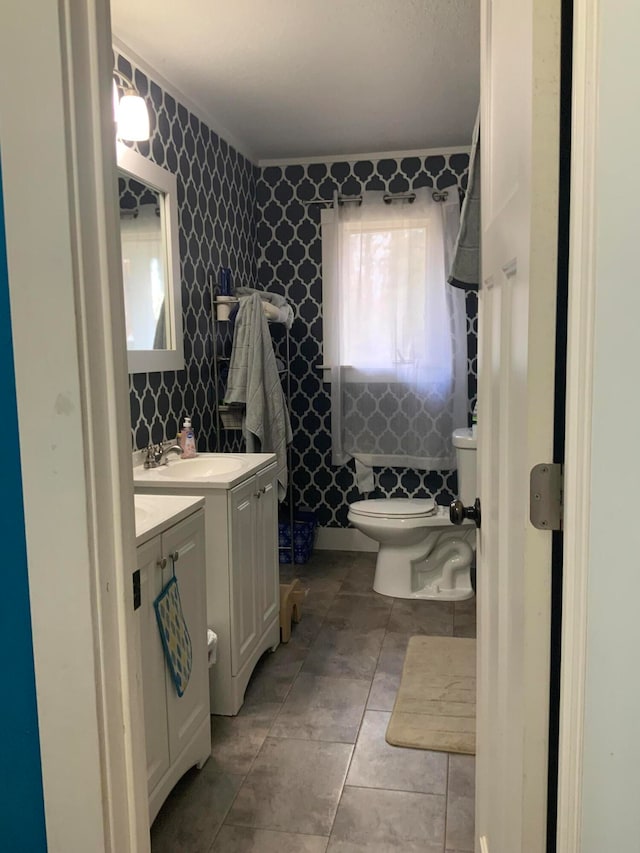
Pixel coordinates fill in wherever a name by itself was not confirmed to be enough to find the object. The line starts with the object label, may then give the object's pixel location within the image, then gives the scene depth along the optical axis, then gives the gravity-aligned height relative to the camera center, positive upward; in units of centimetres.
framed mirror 275 +40
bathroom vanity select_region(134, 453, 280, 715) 238 -73
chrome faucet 276 -40
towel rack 351 -2
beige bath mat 227 -127
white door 81 -6
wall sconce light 242 +85
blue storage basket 418 -113
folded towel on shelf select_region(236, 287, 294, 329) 361 +26
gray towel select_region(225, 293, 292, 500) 347 -5
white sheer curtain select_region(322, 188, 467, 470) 402 +12
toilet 359 -105
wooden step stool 304 -114
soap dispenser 297 -37
